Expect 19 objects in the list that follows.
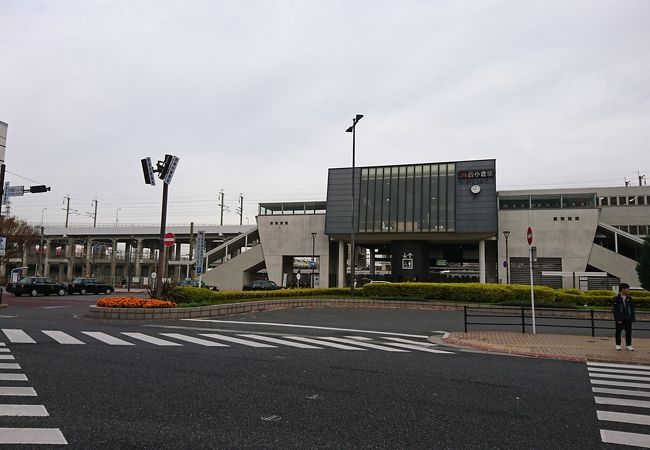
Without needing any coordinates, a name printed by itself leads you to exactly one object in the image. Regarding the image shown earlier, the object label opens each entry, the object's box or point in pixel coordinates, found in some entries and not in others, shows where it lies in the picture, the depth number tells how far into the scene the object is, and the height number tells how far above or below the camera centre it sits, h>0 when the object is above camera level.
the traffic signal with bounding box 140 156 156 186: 20.58 +4.25
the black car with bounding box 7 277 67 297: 34.94 -1.65
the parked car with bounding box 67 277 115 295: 42.41 -1.91
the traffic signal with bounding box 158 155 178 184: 20.64 +4.40
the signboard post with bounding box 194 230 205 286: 30.87 +1.57
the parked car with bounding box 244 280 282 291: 45.27 -1.58
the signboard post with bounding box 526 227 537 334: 15.39 +0.80
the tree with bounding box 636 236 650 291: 36.63 +0.73
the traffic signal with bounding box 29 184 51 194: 23.36 +3.85
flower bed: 18.06 -1.41
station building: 49.50 +4.58
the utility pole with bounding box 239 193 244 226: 94.92 +12.27
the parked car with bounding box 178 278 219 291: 43.72 -1.36
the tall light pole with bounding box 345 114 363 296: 31.78 +9.69
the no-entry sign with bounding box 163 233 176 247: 20.18 +1.20
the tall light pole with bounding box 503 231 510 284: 47.07 +0.84
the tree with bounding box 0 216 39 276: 52.40 +3.63
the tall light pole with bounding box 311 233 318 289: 52.47 +2.82
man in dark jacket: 12.40 -1.06
